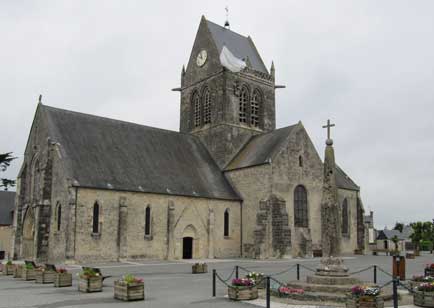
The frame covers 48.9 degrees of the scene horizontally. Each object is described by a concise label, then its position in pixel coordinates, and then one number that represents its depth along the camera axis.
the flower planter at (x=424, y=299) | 12.74
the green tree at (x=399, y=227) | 90.86
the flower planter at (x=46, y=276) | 17.80
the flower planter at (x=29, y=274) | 19.14
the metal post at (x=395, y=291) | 10.89
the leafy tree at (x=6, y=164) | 32.77
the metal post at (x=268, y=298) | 12.01
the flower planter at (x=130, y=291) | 13.21
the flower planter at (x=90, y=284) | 14.97
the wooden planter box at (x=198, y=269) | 22.22
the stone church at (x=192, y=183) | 29.44
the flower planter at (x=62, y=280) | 16.62
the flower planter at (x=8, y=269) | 21.72
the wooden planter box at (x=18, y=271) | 19.98
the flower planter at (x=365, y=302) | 11.40
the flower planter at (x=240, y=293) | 13.46
